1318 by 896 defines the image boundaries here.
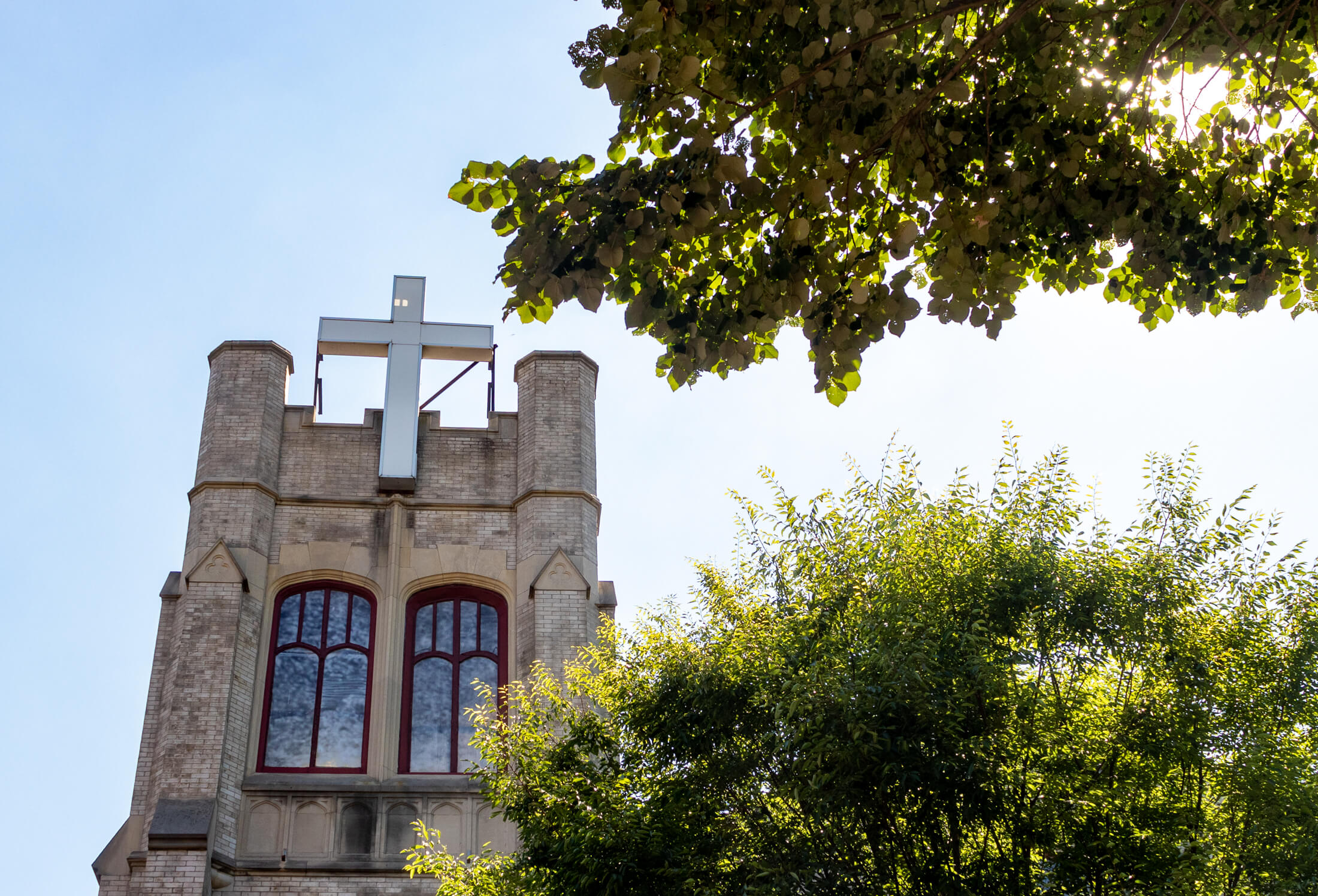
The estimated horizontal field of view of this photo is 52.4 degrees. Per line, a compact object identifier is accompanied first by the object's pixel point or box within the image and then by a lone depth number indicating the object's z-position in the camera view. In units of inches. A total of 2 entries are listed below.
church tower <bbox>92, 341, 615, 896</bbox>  618.2
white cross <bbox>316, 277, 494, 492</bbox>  795.4
